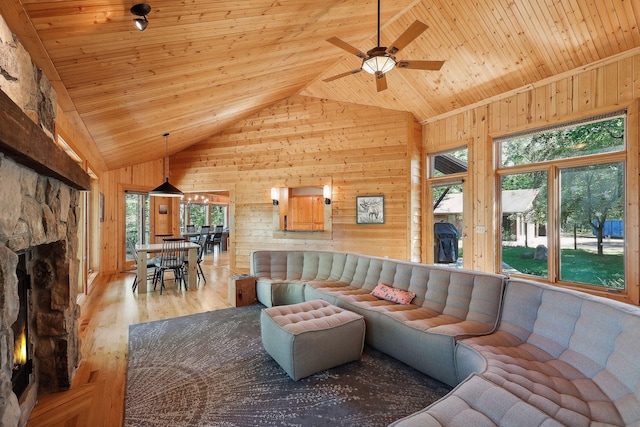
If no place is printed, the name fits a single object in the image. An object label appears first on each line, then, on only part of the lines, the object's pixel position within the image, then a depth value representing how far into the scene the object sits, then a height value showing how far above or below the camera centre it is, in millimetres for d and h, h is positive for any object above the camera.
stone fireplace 1244 -66
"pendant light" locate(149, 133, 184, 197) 5234 +471
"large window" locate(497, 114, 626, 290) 3705 +179
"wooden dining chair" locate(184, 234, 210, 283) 5483 -716
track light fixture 1968 +1374
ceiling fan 2639 +1543
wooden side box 4359 -1085
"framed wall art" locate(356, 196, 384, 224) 5887 +136
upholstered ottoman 2416 -1029
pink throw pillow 3100 -832
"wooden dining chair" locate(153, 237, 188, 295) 5152 -766
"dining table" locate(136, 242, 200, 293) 5039 -762
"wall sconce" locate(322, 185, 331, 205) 6238 +475
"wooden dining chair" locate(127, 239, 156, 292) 5154 -817
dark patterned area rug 2000 -1327
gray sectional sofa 1432 -902
